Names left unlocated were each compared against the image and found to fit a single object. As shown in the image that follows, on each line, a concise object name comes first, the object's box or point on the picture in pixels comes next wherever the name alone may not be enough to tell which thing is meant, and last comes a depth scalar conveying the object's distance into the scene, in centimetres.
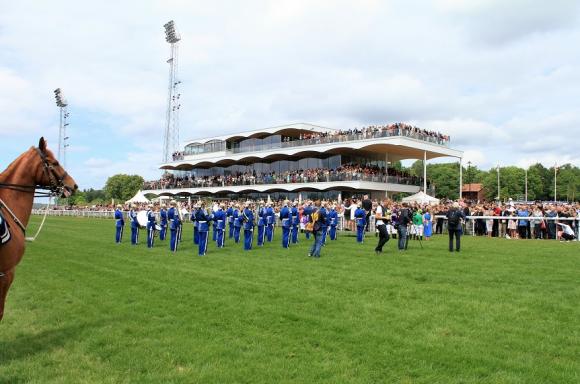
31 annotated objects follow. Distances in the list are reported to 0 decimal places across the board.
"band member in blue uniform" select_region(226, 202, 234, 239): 2125
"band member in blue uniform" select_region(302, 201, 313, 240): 2210
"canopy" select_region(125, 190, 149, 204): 5978
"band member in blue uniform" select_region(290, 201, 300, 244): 2057
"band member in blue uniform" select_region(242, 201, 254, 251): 1822
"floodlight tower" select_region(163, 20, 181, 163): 6038
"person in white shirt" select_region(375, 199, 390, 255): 1605
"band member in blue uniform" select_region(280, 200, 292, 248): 1906
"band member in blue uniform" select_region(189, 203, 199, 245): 1702
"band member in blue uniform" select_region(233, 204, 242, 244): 2038
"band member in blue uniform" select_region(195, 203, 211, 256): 1644
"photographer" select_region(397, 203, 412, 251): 1709
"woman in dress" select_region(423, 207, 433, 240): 2377
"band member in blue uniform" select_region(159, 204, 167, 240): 1980
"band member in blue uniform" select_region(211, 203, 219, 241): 2007
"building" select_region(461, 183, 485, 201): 10077
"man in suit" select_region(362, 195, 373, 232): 2182
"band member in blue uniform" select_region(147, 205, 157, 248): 1938
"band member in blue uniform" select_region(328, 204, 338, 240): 2241
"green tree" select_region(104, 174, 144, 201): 13050
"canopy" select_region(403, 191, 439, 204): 3714
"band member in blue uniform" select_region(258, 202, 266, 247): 2031
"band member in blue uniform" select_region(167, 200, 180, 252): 1792
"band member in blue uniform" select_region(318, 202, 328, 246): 1530
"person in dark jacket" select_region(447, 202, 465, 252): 1677
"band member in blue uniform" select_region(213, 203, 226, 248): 1878
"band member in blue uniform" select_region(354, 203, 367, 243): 2068
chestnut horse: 593
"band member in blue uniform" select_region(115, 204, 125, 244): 2147
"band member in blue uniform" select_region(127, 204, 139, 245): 2108
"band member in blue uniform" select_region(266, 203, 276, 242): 2108
